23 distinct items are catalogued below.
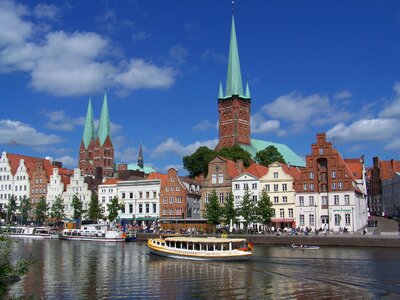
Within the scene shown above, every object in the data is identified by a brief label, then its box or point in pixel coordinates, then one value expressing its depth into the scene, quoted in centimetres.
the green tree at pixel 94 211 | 11375
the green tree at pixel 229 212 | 9231
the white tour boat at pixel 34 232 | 10231
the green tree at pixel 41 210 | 12631
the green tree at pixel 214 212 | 9238
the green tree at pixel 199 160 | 13038
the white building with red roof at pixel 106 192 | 12206
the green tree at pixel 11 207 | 12875
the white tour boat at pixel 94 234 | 9125
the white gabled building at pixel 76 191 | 13038
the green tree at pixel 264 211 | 8931
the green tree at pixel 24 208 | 13012
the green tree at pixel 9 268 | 1964
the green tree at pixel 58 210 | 12269
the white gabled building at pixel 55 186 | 13545
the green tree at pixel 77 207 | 11788
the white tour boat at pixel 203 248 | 5488
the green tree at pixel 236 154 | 12838
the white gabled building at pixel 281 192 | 9767
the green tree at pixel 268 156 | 13912
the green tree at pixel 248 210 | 8912
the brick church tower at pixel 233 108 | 17375
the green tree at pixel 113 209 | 10794
